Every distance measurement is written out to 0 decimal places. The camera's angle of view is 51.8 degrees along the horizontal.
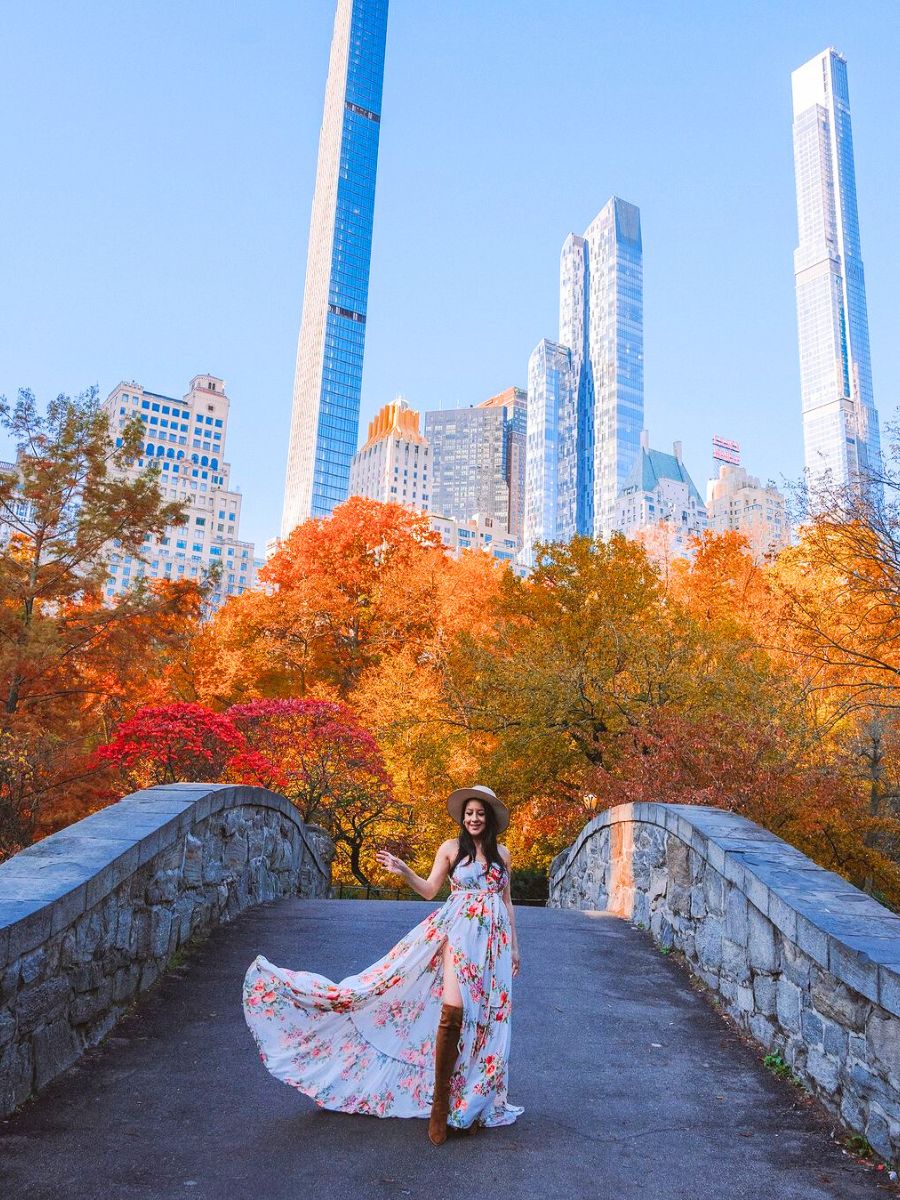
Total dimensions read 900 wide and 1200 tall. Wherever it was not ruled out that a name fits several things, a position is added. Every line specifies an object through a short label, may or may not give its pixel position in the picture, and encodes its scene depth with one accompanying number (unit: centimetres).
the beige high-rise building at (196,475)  11912
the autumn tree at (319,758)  1555
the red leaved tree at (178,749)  1207
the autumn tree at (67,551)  1444
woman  382
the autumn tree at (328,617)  2956
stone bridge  348
